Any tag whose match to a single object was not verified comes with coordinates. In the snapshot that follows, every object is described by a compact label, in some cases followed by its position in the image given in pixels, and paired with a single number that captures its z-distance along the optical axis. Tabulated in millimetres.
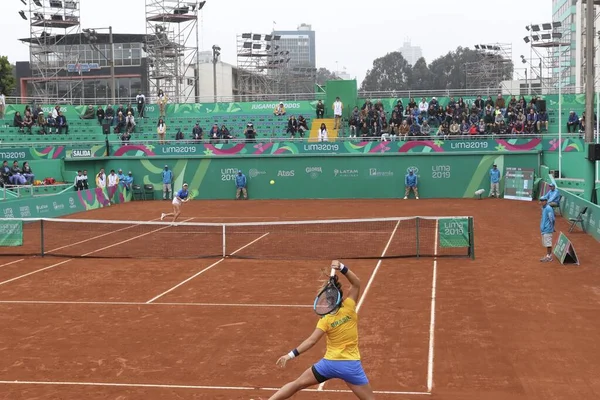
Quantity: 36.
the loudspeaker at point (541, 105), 42447
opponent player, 28359
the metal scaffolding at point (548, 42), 71500
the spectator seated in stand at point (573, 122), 39875
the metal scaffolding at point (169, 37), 60375
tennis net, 20656
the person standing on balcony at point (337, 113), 44312
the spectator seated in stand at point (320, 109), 45812
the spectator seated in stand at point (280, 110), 46656
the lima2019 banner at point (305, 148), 38688
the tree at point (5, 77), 72762
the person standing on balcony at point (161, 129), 44250
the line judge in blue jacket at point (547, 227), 18609
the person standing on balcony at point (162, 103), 47375
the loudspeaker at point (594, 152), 23938
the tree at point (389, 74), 126875
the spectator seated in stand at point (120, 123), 45781
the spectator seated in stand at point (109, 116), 46594
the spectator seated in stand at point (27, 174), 36781
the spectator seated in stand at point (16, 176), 35750
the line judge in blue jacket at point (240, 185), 40938
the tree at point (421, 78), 121812
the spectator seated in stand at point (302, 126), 43875
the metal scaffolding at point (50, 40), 60219
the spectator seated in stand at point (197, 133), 43750
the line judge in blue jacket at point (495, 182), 38000
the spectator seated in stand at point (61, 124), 45344
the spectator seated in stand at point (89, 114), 47906
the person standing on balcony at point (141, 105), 47812
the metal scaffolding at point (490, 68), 85125
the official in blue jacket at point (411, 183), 39188
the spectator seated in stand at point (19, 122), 45031
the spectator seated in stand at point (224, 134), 43281
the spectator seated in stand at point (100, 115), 46656
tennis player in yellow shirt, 7629
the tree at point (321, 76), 183500
